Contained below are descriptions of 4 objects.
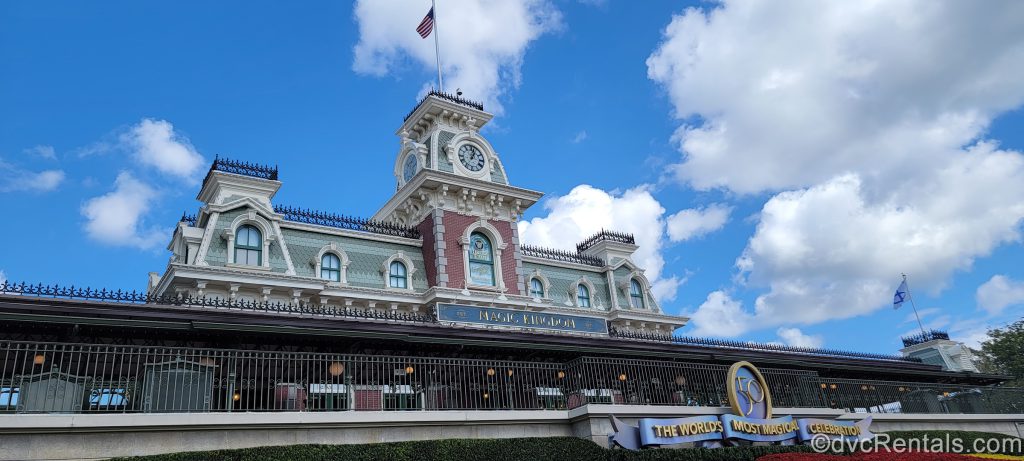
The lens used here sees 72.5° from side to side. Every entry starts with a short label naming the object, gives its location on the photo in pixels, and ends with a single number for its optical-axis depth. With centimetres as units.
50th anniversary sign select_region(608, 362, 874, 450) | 1797
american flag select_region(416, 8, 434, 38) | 3797
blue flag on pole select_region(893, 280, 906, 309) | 4434
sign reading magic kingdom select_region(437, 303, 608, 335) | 2612
